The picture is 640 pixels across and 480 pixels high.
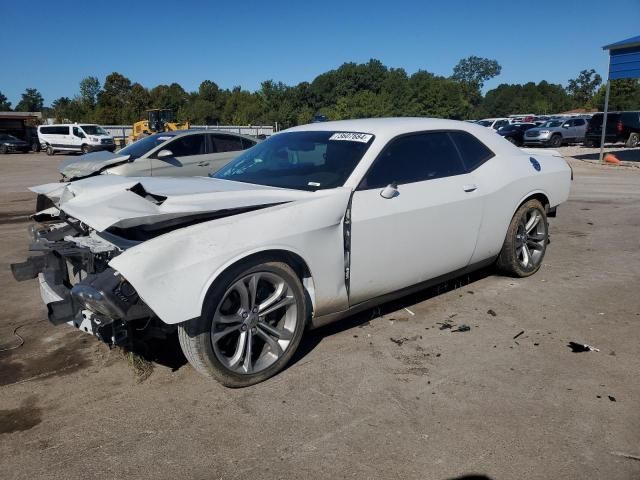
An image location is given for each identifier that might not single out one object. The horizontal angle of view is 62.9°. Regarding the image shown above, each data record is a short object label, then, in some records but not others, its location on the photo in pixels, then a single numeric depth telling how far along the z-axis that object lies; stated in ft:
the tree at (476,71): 472.03
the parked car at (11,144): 118.73
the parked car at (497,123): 126.93
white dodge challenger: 9.65
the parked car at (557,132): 97.76
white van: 105.81
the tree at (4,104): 323.90
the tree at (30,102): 399.03
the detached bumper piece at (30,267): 11.61
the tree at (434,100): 261.03
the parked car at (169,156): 30.71
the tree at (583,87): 383.98
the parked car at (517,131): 105.09
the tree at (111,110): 195.22
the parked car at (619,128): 87.15
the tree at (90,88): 243.40
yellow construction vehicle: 105.29
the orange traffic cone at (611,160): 65.05
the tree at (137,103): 203.72
